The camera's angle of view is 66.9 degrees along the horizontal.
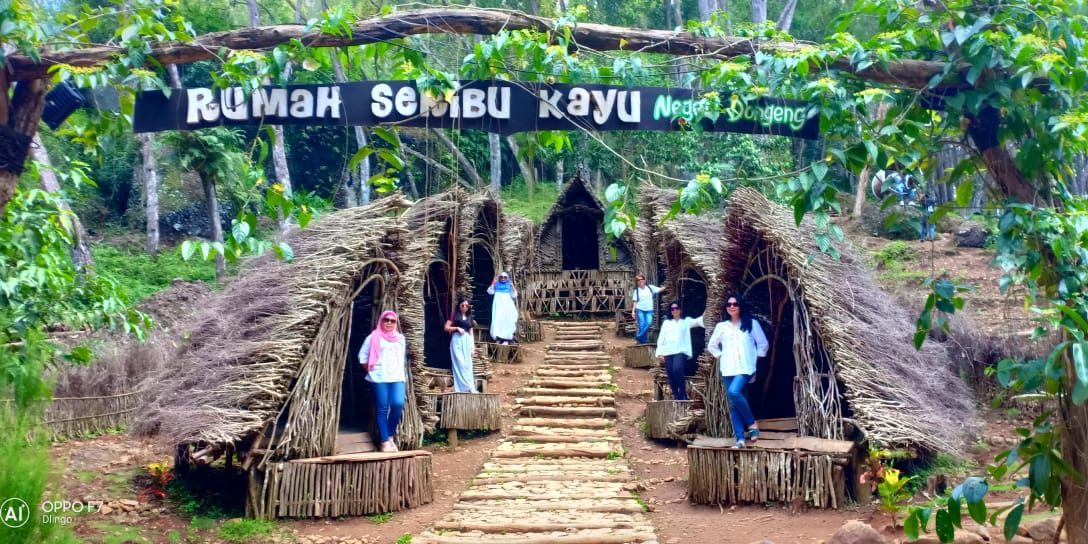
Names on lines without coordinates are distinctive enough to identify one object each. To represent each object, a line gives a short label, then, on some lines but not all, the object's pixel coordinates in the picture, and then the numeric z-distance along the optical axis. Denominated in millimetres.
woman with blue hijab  15609
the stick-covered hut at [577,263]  21062
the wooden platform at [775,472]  7203
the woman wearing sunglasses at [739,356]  8164
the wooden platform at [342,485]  7266
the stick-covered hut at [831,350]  7316
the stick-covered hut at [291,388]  7027
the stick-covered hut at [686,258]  10879
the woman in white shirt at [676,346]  10898
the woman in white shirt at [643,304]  15508
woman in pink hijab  8523
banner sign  4703
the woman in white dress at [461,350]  11625
